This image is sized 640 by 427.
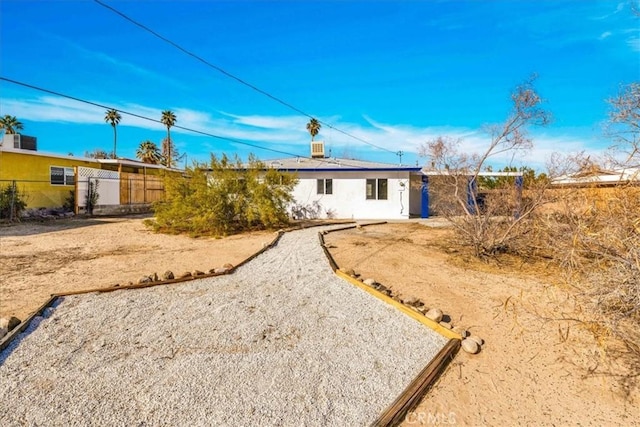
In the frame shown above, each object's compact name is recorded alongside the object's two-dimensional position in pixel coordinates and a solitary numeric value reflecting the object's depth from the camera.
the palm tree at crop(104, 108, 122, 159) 38.70
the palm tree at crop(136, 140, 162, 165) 37.62
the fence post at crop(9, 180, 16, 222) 14.16
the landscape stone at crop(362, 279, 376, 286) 6.36
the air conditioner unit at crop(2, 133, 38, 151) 15.79
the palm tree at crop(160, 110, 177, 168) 36.47
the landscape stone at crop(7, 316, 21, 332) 4.28
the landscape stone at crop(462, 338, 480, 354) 4.05
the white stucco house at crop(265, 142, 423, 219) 18.25
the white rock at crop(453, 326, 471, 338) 4.39
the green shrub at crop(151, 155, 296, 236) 12.55
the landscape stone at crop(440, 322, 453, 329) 4.63
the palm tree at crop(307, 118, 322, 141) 34.00
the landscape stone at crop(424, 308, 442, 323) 4.83
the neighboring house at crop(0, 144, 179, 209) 15.69
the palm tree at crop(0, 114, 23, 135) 32.06
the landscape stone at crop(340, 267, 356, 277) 6.99
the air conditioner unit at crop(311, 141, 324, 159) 22.06
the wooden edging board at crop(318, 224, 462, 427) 2.93
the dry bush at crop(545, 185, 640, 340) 3.24
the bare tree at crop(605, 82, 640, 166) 3.91
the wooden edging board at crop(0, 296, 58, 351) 3.93
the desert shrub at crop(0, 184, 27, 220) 14.18
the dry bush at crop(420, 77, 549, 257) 8.77
